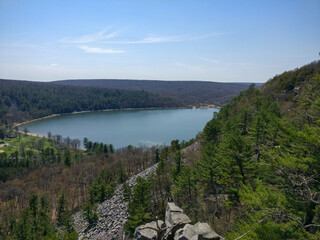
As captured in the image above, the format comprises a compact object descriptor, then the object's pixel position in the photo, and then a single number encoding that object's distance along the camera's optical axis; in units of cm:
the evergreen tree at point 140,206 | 1877
